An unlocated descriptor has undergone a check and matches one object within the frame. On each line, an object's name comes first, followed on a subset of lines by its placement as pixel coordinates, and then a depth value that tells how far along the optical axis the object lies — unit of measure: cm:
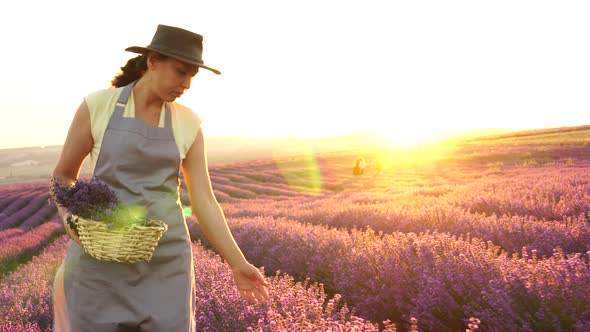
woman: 190
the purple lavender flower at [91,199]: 175
